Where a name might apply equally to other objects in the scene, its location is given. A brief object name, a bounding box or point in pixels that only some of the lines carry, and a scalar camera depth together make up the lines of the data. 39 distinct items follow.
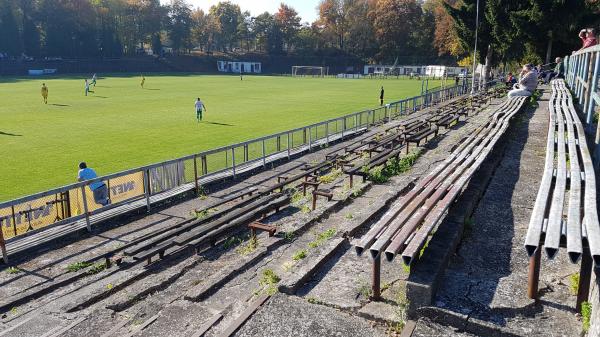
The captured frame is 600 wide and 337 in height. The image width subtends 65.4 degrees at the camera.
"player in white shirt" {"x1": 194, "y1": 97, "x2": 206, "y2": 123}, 26.12
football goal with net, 94.00
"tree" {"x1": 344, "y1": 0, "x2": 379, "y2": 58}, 101.25
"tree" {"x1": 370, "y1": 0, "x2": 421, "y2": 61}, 95.31
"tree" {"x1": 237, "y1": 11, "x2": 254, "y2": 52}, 115.94
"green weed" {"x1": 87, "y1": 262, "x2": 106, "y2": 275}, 7.83
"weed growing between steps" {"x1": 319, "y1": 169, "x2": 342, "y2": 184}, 12.46
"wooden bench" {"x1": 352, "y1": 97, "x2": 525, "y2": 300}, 4.33
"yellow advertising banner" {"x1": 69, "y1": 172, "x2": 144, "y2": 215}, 10.49
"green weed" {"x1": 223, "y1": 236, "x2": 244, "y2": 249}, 8.22
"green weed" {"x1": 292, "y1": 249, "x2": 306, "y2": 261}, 6.19
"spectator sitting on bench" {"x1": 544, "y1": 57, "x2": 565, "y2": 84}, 25.69
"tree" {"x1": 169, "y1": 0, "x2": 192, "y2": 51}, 106.62
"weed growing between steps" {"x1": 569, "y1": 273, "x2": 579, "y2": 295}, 4.32
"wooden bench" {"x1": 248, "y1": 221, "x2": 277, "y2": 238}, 7.90
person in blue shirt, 10.55
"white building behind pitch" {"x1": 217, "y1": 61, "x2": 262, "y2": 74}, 99.50
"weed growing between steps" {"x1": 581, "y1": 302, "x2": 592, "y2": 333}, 3.74
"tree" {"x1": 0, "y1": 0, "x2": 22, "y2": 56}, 81.94
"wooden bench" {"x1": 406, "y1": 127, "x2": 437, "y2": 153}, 13.81
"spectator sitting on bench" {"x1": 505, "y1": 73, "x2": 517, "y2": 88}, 28.62
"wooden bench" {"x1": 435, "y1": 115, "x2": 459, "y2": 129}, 16.23
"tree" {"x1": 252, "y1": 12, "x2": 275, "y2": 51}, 113.06
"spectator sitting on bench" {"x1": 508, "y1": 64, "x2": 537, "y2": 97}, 16.06
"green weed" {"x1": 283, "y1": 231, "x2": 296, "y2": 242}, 7.81
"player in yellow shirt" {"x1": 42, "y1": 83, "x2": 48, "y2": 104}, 33.31
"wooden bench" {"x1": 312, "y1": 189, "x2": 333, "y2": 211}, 9.53
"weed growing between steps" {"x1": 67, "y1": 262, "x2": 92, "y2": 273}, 8.01
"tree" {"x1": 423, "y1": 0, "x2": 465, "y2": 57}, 63.72
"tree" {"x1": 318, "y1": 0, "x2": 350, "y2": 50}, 109.25
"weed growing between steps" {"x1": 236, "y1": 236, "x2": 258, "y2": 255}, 7.73
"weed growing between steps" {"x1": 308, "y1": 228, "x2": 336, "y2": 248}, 6.78
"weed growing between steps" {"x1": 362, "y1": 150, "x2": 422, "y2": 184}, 11.05
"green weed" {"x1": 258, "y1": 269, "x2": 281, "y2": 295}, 4.99
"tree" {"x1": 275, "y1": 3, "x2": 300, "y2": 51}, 112.31
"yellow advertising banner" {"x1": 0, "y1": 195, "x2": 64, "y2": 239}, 9.01
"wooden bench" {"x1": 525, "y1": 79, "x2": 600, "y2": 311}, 3.59
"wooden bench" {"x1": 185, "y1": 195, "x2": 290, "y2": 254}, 7.87
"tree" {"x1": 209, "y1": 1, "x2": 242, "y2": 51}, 116.31
